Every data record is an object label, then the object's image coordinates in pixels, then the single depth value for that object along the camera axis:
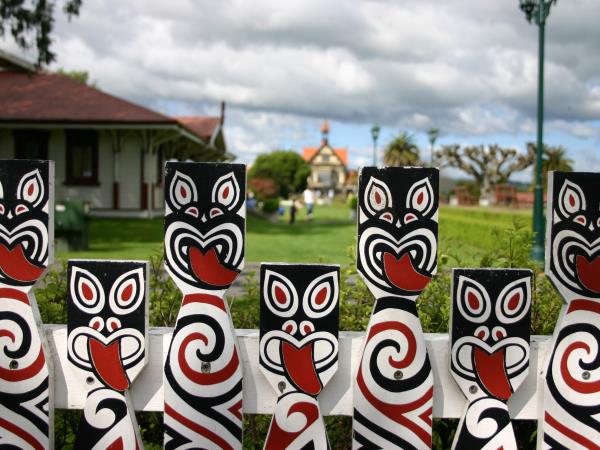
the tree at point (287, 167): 90.44
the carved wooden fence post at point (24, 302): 1.75
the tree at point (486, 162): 63.09
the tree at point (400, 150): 62.69
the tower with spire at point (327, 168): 112.94
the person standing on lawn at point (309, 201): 27.31
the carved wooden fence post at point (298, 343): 1.71
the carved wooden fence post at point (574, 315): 1.72
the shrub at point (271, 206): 32.50
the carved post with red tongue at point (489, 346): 1.73
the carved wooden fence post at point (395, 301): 1.70
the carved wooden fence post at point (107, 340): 1.74
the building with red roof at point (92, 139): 21.02
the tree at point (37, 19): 14.54
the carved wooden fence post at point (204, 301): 1.72
